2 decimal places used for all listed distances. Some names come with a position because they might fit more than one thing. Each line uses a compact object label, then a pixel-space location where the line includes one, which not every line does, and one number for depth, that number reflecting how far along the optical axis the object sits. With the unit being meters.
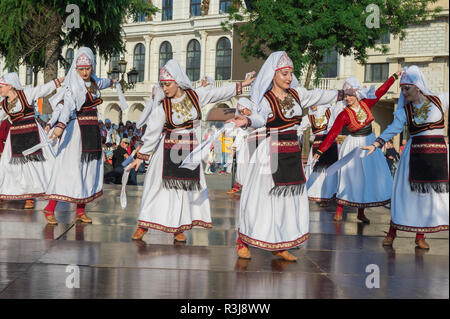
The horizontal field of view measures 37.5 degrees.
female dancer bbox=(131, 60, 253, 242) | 6.78
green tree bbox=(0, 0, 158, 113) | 19.08
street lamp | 21.97
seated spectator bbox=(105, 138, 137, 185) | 15.53
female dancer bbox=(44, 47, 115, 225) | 7.96
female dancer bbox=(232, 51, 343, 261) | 6.00
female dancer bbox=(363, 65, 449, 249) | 6.76
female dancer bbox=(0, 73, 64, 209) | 9.57
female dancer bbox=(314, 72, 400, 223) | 8.93
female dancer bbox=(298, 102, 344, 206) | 10.84
